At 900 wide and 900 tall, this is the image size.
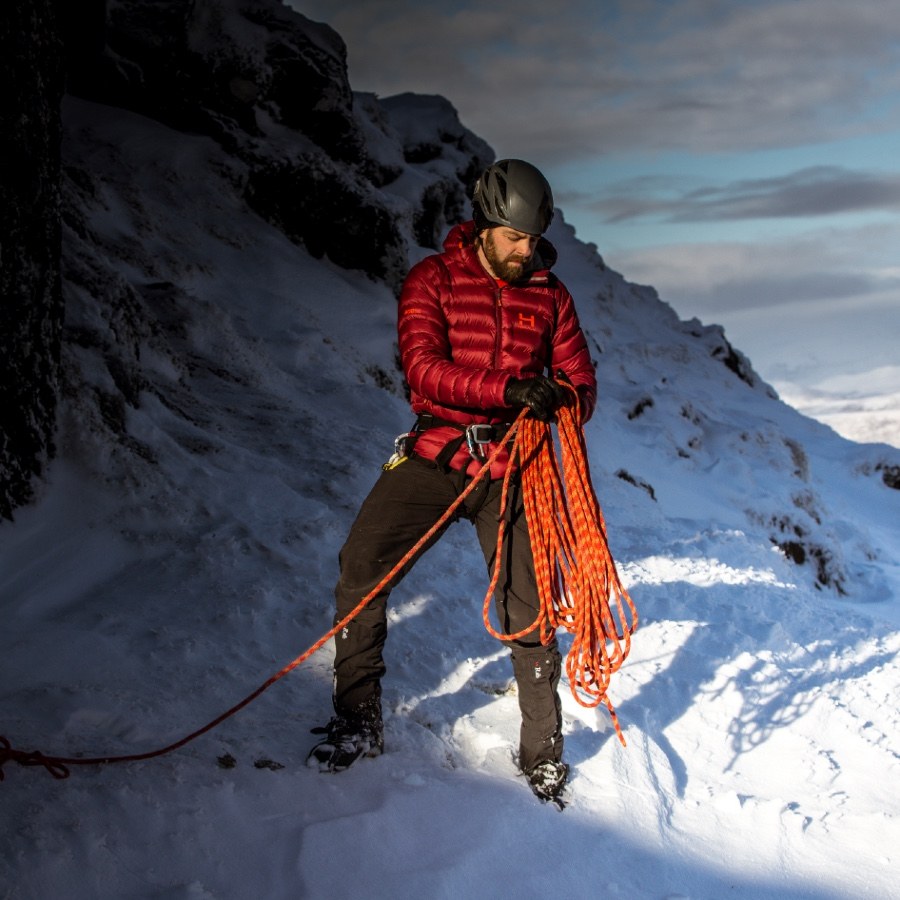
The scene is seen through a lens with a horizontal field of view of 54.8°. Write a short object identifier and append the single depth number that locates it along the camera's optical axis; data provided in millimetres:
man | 3574
